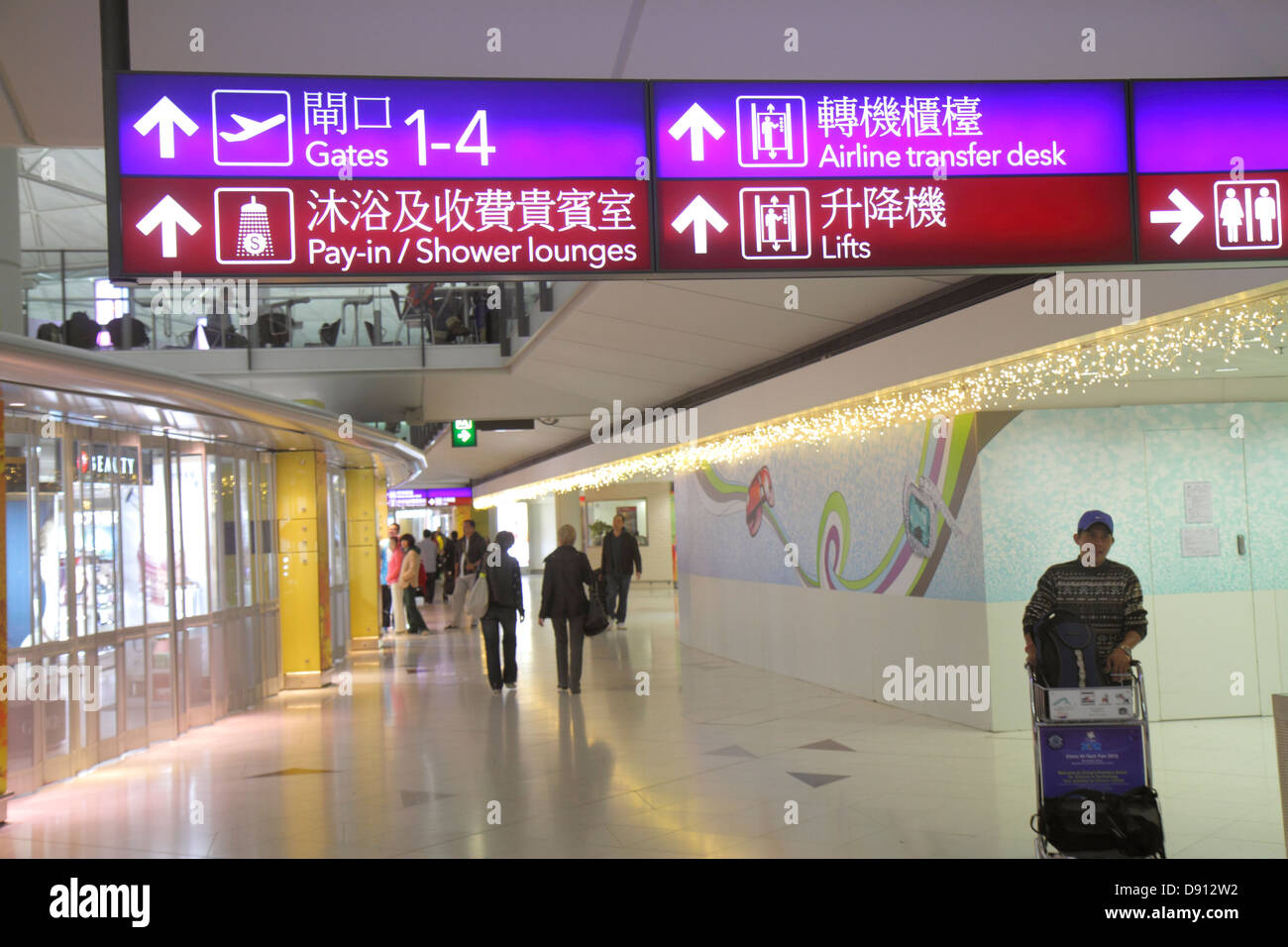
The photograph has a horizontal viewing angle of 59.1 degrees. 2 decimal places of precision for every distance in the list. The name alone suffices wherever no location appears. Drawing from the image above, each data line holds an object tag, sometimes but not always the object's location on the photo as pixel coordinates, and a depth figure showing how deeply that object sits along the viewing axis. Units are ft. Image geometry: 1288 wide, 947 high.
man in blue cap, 17.01
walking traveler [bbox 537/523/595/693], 36.01
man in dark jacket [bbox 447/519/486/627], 52.95
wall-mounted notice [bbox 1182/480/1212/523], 28.35
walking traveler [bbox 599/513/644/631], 60.23
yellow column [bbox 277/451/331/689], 42.27
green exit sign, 59.26
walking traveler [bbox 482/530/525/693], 36.29
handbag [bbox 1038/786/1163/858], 15.66
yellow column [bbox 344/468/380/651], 58.08
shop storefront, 24.71
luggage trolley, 16.30
